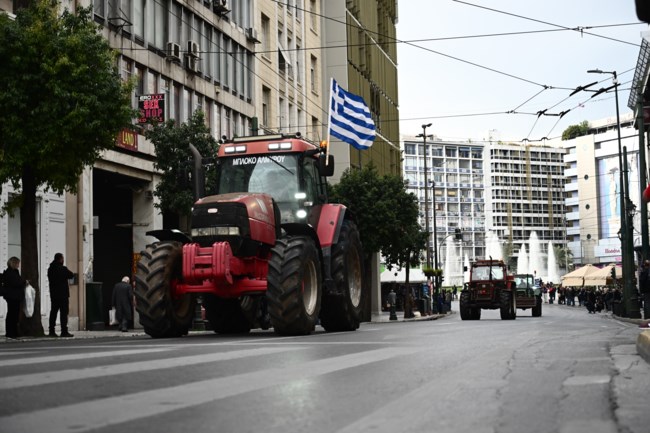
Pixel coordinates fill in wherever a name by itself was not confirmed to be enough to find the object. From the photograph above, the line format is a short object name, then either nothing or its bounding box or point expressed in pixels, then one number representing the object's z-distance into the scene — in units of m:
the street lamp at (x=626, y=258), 37.74
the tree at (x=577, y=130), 172.62
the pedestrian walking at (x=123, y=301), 27.73
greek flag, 38.69
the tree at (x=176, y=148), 29.67
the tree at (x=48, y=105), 19.77
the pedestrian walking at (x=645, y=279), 24.81
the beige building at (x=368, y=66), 59.22
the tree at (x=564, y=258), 174.88
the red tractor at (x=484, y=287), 39.50
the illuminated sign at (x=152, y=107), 31.14
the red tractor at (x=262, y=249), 15.59
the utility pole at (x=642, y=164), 36.84
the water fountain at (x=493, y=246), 176.38
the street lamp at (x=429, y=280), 67.88
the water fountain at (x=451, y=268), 166.25
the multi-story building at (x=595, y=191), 148.75
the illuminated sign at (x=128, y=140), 30.61
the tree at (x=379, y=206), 45.00
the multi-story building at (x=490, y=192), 183.25
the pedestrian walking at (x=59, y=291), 21.38
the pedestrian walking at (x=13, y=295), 19.83
